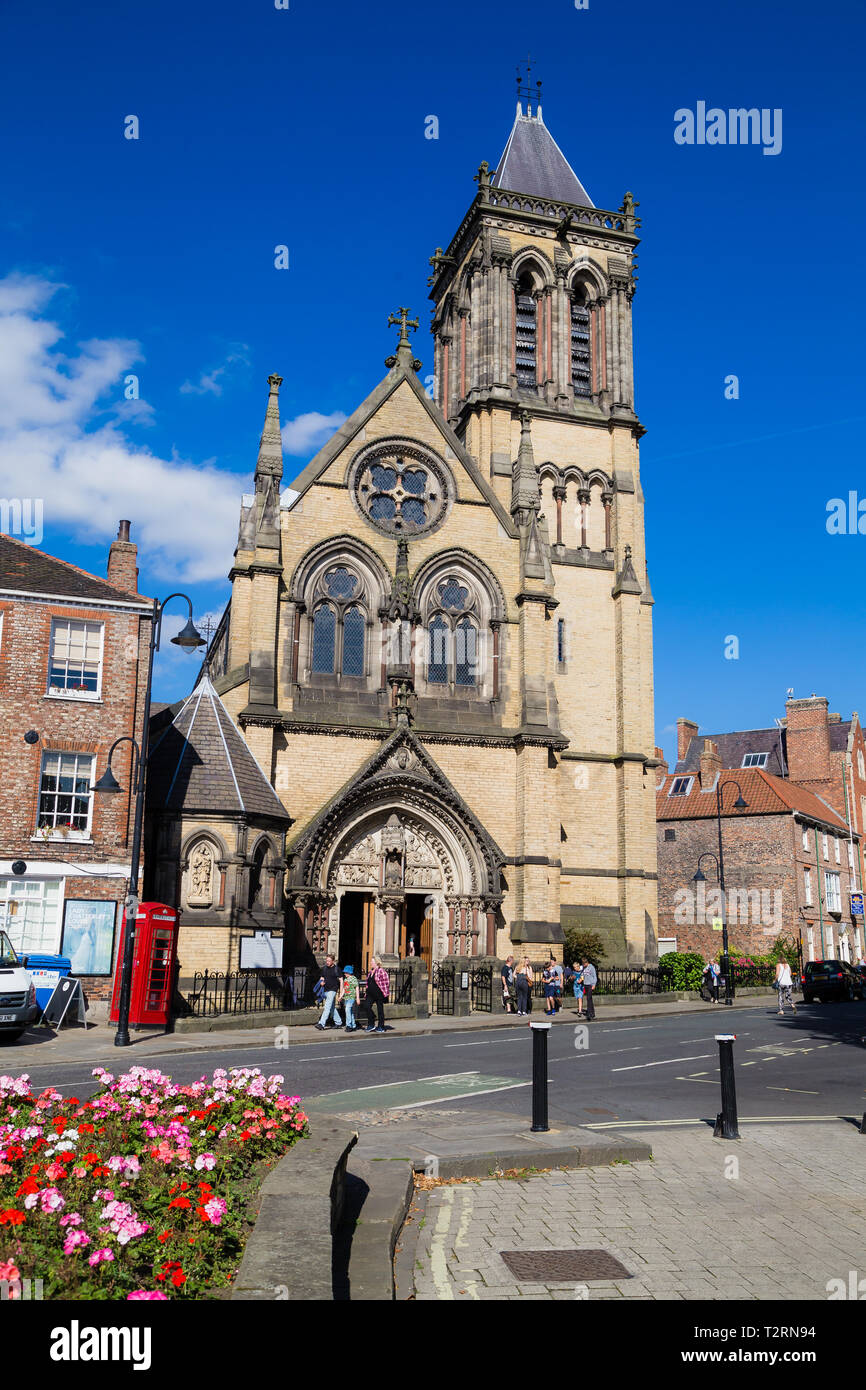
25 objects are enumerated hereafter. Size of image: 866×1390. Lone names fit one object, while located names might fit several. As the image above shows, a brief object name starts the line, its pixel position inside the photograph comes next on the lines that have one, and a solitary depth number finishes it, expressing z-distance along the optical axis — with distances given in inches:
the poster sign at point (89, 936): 979.3
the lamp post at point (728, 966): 1456.7
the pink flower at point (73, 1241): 198.1
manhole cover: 269.4
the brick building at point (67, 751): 978.1
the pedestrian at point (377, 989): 957.8
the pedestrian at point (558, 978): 1255.5
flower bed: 202.1
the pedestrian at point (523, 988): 1163.9
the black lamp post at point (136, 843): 788.0
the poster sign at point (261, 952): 1078.4
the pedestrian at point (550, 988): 1206.1
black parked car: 1626.5
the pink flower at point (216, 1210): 221.9
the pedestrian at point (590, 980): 1100.1
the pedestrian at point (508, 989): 1223.5
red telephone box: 911.7
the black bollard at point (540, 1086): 443.3
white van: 781.3
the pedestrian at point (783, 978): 1278.3
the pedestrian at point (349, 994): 957.8
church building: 1301.7
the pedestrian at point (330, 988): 973.4
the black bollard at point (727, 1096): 458.0
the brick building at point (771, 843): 2074.3
